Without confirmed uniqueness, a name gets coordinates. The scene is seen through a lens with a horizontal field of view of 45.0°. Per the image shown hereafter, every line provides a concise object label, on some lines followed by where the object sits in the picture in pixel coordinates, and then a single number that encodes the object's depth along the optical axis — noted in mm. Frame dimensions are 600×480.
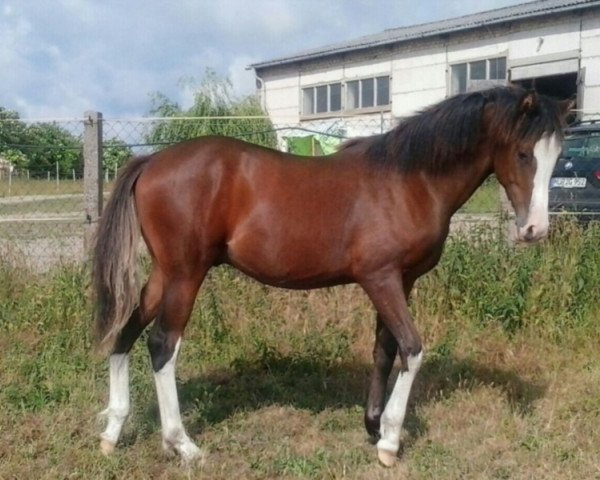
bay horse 3969
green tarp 9383
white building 19391
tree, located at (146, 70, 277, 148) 10992
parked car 9016
